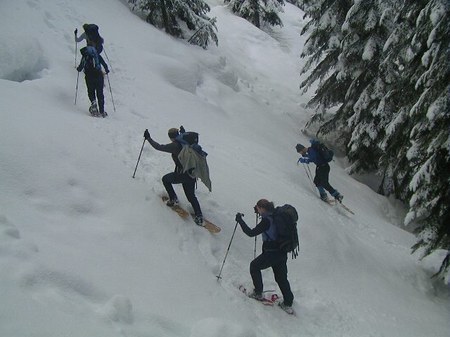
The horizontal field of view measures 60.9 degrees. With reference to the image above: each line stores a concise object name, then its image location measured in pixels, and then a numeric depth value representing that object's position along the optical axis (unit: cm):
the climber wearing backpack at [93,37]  1005
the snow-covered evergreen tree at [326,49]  1622
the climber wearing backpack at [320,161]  1191
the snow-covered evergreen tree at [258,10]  2934
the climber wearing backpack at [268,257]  643
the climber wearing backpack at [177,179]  738
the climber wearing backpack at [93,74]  970
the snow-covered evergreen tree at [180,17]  1839
